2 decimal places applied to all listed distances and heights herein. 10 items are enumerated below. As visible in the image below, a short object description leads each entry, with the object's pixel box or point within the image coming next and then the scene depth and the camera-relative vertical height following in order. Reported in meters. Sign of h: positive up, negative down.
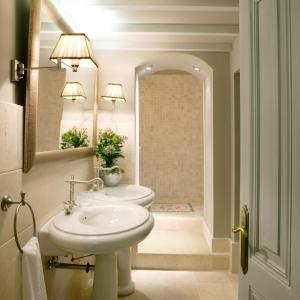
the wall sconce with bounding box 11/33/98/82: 1.59 +0.63
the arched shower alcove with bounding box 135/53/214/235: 3.01 +0.85
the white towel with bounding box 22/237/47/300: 1.06 -0.47
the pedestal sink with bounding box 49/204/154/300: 1.25 -0.39
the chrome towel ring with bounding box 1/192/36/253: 1.03 -0.19
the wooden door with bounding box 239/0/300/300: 0.85 +0.04
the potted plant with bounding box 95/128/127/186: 2.62 +0.01
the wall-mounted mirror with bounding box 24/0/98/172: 1.32 +0.34
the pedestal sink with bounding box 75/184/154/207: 2.04 -0.34
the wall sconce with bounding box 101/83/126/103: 2.77 +0.63
